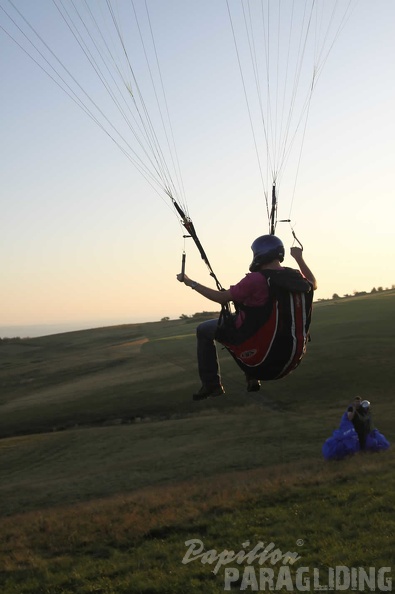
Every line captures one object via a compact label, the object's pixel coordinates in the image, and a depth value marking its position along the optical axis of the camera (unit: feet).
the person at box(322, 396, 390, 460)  83.87
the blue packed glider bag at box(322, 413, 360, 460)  84.17
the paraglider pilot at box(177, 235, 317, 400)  26.35
